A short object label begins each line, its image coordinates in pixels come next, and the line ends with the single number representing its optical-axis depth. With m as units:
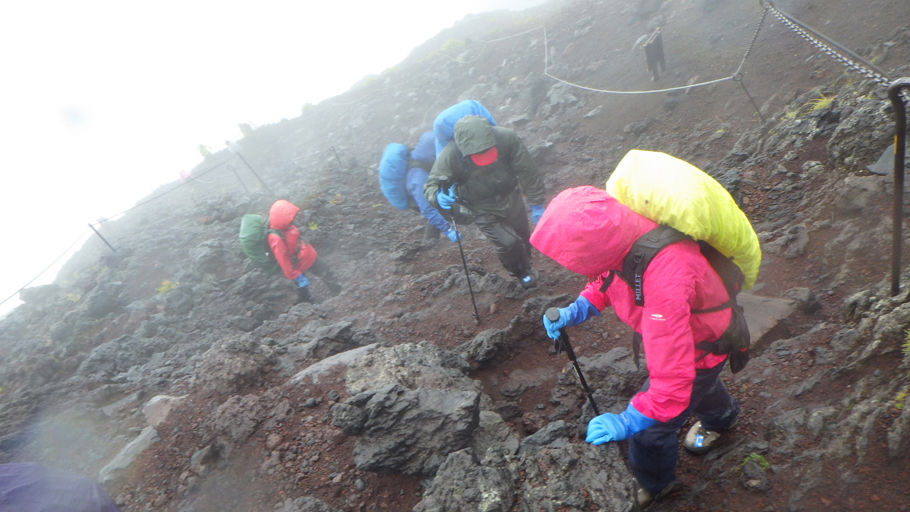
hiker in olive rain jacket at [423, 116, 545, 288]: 5.34
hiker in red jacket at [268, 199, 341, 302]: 7.80
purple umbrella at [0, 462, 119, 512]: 2.59
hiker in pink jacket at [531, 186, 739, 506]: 2.22
